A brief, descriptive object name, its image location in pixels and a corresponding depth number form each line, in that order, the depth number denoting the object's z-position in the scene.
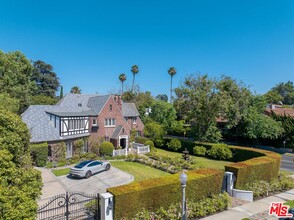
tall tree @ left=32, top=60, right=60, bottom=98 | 65.25
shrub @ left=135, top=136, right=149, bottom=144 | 37.99
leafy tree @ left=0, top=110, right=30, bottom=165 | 8.70
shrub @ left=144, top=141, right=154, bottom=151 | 34.34
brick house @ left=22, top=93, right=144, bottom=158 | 26.50
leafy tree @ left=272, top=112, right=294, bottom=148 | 35.41
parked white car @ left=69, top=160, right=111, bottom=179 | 19.52
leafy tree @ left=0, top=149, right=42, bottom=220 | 7.28
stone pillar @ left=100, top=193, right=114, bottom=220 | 10.25
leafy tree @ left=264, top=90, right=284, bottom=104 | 82.61
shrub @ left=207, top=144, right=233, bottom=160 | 29.44
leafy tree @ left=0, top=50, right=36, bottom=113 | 33.44
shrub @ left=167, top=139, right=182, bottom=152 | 36.09
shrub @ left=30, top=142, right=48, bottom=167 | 23.23
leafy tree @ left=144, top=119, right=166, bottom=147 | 39.34
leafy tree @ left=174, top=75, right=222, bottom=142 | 34.47
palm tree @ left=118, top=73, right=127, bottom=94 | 76.75
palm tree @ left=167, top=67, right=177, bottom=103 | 75.44
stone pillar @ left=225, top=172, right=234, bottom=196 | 15.54
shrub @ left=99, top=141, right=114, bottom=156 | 29.44
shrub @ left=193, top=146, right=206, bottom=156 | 32.38
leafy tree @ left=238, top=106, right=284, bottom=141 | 34.59
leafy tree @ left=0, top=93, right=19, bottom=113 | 24.68
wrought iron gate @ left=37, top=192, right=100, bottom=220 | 11.18
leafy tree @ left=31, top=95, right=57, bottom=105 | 43.50
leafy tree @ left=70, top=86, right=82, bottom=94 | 74.28
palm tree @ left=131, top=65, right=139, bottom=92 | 75.75
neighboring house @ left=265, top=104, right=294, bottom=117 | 42.02
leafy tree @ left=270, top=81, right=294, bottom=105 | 103.12
